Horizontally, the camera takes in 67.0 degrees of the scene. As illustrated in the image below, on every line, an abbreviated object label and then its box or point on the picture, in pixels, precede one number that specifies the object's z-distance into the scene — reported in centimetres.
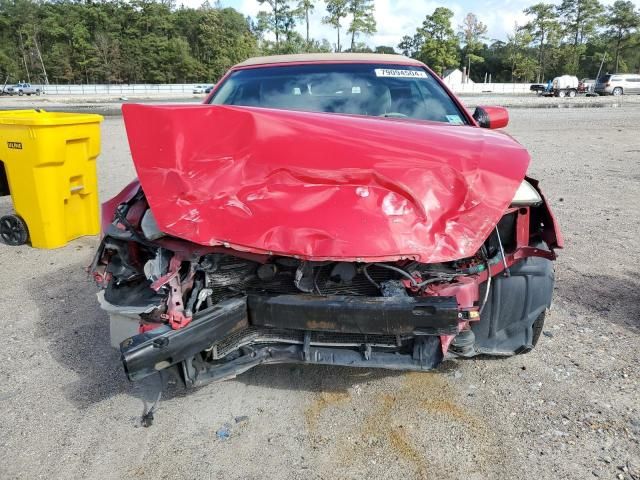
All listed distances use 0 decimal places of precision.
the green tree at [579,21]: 7006
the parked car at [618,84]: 3912
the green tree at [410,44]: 7795
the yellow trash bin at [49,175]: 459
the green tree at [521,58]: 7144
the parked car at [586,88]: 4140
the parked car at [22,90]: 5206
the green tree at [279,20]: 6908
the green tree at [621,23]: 6750
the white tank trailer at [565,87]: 4009
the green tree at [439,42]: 6981
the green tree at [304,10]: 6837
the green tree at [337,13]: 6794
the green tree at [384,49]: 8578
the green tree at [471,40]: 7700
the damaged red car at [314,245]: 201
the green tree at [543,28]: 7144
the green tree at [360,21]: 6738
